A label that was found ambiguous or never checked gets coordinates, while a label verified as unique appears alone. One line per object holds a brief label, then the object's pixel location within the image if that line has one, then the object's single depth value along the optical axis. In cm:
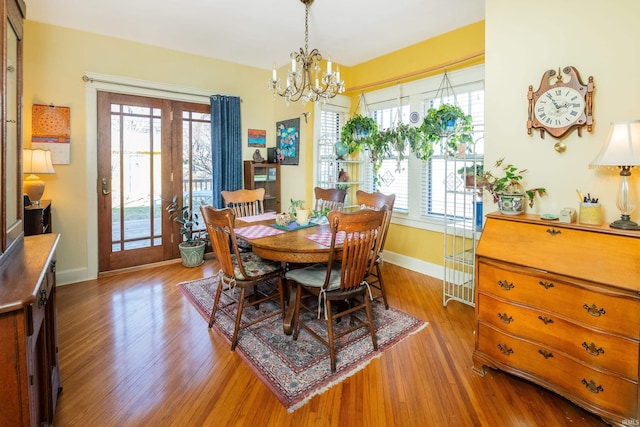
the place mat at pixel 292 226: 284
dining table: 223
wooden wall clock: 203
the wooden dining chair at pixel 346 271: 206
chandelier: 266
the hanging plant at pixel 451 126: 315
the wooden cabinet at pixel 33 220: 278
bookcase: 480
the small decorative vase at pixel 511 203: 220
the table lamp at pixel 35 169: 302
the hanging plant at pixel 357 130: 401
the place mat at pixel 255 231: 257
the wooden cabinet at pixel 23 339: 101
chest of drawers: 158
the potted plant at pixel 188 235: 425
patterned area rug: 198
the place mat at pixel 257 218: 322
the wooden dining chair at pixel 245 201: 356
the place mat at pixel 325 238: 236
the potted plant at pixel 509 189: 221
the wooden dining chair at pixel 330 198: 374
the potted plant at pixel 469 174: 296
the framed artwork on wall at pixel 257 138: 495
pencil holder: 186
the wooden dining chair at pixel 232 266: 225
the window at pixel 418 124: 345
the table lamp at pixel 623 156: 170
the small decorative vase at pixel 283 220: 293
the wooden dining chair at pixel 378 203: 279
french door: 388
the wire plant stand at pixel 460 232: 298
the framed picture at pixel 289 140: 470
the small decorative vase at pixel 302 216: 295
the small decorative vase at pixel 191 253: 422
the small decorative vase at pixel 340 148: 434
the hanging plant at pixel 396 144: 374
